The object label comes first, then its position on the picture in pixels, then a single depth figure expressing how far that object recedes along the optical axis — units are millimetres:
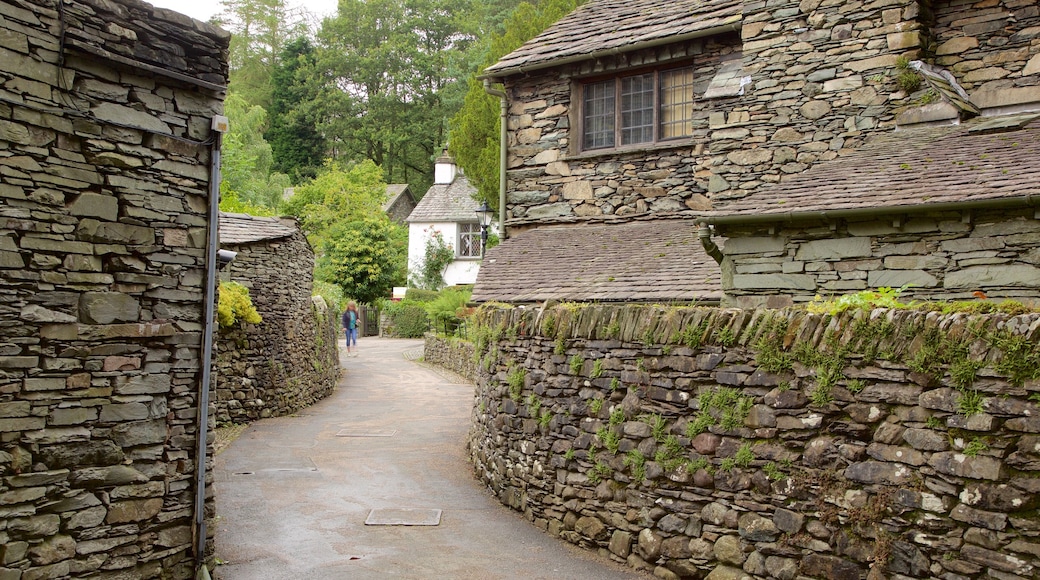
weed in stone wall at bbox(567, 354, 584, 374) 8703
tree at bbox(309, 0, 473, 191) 52844
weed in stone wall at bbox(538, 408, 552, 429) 9227
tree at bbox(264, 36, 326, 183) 53125
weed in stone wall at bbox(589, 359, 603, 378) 8430
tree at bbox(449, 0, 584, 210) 21562
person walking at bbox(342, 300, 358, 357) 34112
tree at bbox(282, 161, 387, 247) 42344
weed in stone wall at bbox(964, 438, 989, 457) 5289
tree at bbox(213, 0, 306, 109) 56875
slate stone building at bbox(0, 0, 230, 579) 6117
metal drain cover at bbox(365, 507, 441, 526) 9570
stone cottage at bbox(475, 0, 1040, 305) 9977
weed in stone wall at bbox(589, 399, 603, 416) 8414
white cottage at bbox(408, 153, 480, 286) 40844
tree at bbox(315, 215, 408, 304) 39594
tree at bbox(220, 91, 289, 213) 32688
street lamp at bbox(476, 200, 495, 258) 18641
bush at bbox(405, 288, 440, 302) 38719
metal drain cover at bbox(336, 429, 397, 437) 15582
